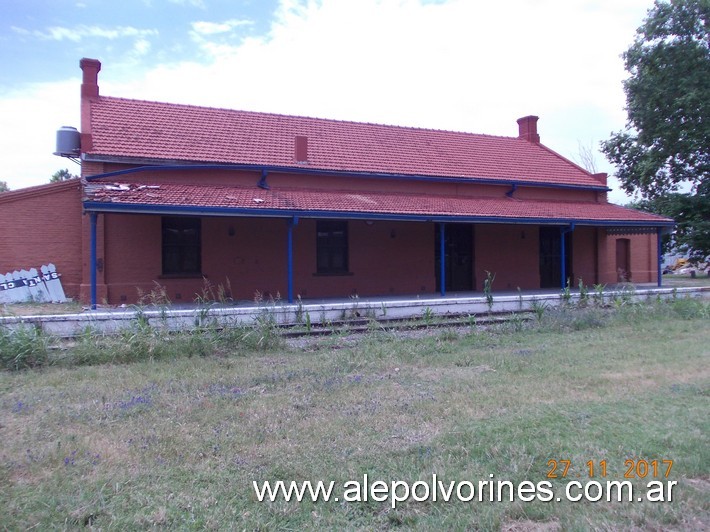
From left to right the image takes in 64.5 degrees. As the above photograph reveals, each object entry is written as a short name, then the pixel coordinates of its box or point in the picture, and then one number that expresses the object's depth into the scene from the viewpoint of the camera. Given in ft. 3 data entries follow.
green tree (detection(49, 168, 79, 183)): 121.28
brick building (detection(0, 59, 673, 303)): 46.44
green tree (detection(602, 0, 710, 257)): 84.53
